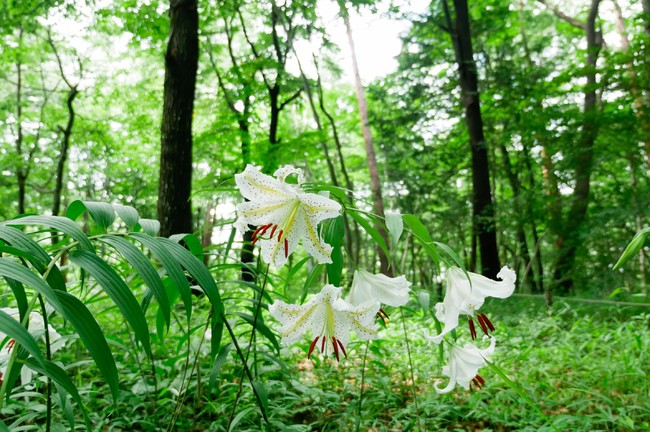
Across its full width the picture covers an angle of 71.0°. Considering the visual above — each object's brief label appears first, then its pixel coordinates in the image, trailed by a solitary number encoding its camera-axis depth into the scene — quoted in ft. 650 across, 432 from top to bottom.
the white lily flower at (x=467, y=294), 2.57
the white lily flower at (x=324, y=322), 2.67
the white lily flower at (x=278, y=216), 2.50
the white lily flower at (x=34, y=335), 2.95
